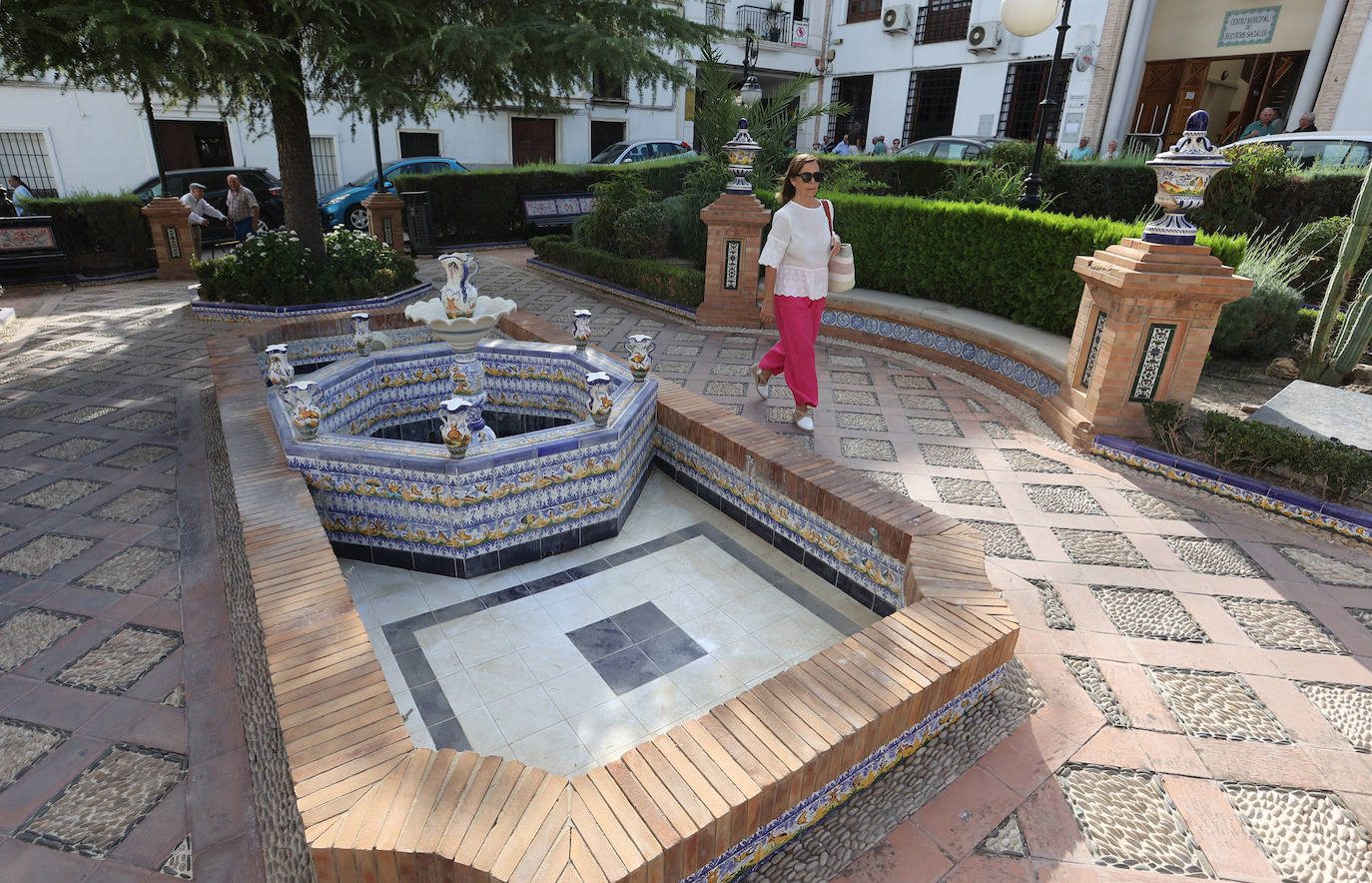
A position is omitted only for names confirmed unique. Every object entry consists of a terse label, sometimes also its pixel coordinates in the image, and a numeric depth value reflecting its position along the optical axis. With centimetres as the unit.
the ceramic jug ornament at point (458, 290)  433
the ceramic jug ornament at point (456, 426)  351
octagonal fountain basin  368
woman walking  496
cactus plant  541
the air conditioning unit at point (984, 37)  1944
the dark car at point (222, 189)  1337
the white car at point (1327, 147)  955
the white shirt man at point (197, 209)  1116
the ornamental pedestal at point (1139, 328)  480
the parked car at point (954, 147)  1347
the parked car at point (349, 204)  1459
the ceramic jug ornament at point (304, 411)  373
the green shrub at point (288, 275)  852
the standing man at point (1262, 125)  1331
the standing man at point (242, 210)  1157
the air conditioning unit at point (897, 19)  2155
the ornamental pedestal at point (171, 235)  1069
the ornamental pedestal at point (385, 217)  1178
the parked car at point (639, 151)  1784
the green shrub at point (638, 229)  1023
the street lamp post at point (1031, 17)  689
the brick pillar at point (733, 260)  816
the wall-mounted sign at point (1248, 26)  1563
